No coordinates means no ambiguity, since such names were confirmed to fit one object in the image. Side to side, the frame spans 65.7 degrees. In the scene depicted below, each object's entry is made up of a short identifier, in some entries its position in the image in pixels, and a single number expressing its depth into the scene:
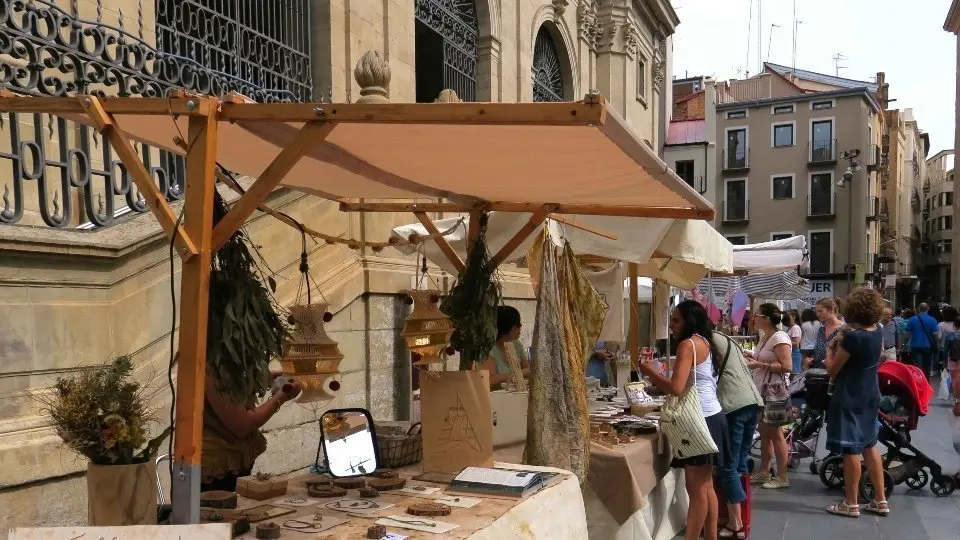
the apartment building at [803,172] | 41.22
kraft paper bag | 3.67
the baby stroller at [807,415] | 7.46
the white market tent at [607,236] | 4.94
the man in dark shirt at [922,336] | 15.49
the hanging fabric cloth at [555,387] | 4.30
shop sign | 40.38
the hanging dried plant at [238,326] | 2.68
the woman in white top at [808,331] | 12.41
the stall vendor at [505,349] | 5.24
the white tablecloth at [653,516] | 4.69
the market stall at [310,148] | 2.36
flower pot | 2.38
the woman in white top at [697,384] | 4.96
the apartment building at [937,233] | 71.38
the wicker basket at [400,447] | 3.87
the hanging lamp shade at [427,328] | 3.96
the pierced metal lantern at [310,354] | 3.42
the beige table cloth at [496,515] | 2.82
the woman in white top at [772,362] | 6.95
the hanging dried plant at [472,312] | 4.00
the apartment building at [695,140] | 38.97
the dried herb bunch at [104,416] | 2.40
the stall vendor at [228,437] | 3.20
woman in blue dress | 6.12
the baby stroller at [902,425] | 6.96
